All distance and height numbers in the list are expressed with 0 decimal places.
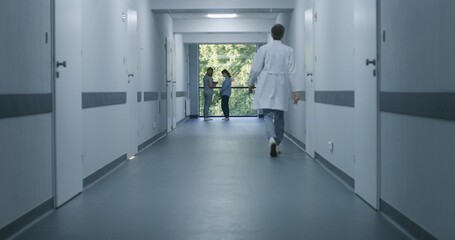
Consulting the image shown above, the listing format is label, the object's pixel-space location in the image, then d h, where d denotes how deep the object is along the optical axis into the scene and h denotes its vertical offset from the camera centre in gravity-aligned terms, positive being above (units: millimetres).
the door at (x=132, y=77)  7871 +289
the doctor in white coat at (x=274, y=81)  7754 +221
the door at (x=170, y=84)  12713 +318
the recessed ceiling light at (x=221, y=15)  14605 +2077
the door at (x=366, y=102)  4406 -41
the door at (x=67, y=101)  4500 -20
